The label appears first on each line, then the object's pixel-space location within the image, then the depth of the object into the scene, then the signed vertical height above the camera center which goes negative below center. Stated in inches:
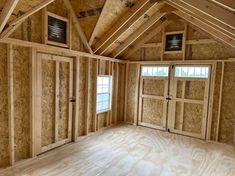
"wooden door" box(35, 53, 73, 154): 143.9 -22.9
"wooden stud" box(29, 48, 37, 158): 135.1 -16.6
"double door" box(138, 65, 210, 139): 199.9 -22.5
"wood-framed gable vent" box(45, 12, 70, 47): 145.6 +44.9
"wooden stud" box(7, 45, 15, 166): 122.0 -24.6
